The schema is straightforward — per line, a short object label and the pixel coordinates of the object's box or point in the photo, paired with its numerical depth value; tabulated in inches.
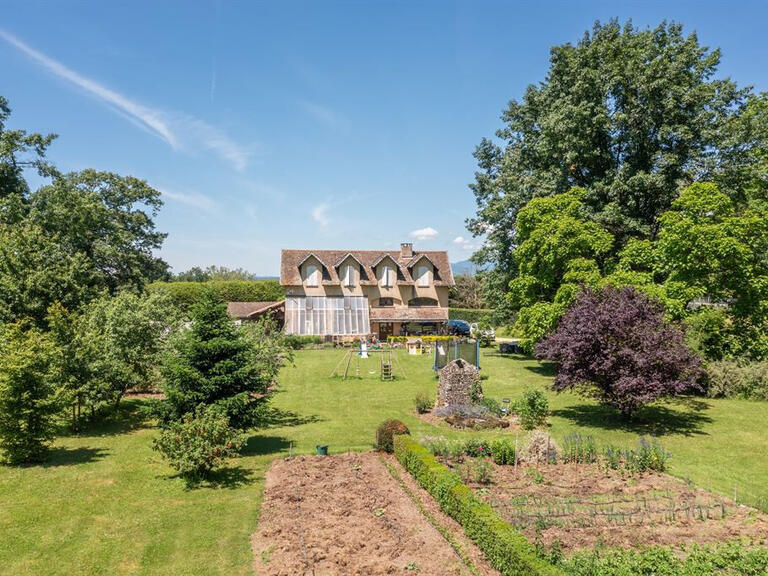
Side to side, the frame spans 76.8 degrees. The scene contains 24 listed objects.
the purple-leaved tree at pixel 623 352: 770.8
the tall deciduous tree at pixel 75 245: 1034.7
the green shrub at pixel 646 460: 639.8
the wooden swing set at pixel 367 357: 1343.5
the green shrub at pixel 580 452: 674.8
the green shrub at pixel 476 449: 701.9
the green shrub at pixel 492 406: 920.3
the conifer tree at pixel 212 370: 691.4
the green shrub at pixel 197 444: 596.8
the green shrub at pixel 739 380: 1010.7
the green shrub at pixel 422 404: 986.7
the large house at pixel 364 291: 2082.9
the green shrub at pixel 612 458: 647.1
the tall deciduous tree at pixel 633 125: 1181.7
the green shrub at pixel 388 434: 743.7
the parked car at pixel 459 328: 2198.6
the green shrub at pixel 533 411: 855.7
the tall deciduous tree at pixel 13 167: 1305.4
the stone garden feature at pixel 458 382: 973.8
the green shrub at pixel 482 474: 599.3
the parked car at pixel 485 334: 2041.1
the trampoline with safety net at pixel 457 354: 1170.0
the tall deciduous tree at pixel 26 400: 647.8
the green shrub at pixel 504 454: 673.6
